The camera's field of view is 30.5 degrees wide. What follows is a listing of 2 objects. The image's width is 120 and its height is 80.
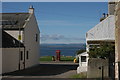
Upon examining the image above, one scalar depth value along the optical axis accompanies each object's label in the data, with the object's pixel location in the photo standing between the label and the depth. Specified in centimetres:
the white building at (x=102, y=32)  1679
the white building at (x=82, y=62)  1936
